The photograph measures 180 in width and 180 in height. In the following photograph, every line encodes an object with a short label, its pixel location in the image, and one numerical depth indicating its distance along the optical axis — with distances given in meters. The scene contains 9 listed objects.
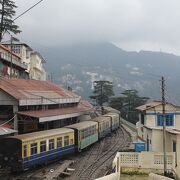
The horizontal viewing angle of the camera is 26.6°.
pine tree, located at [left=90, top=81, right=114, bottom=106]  87.88
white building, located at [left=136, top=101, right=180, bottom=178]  27.72
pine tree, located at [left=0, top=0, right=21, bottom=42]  54.28
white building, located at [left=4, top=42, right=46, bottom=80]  64.50
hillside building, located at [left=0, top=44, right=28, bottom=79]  49.83
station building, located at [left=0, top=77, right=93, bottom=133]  33.34
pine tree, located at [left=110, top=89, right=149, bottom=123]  80.12
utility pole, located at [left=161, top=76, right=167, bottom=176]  23.94
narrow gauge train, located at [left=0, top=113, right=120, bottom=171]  22.92
